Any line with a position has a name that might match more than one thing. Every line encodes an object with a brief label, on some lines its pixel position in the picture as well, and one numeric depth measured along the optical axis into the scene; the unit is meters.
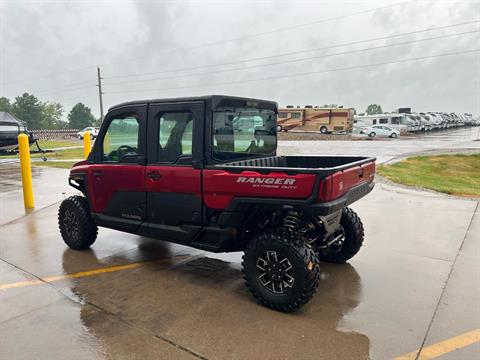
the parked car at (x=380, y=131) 37.09
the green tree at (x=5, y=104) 87.25
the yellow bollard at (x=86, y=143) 10.08
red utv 3.49
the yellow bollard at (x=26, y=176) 8.05
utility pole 51.61
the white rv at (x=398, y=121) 42.94
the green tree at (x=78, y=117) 95.75
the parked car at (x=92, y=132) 39.54
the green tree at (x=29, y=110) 85.50
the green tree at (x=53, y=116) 96.86
